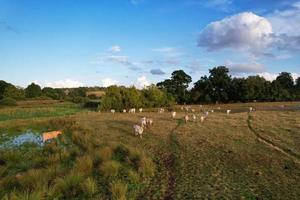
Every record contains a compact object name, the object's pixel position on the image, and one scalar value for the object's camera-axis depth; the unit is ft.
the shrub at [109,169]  33.55
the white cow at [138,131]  58.33
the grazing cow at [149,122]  75.97
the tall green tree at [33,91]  288.13
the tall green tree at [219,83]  214.09
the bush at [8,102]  200.68
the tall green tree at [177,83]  227.79
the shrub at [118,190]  26.40
